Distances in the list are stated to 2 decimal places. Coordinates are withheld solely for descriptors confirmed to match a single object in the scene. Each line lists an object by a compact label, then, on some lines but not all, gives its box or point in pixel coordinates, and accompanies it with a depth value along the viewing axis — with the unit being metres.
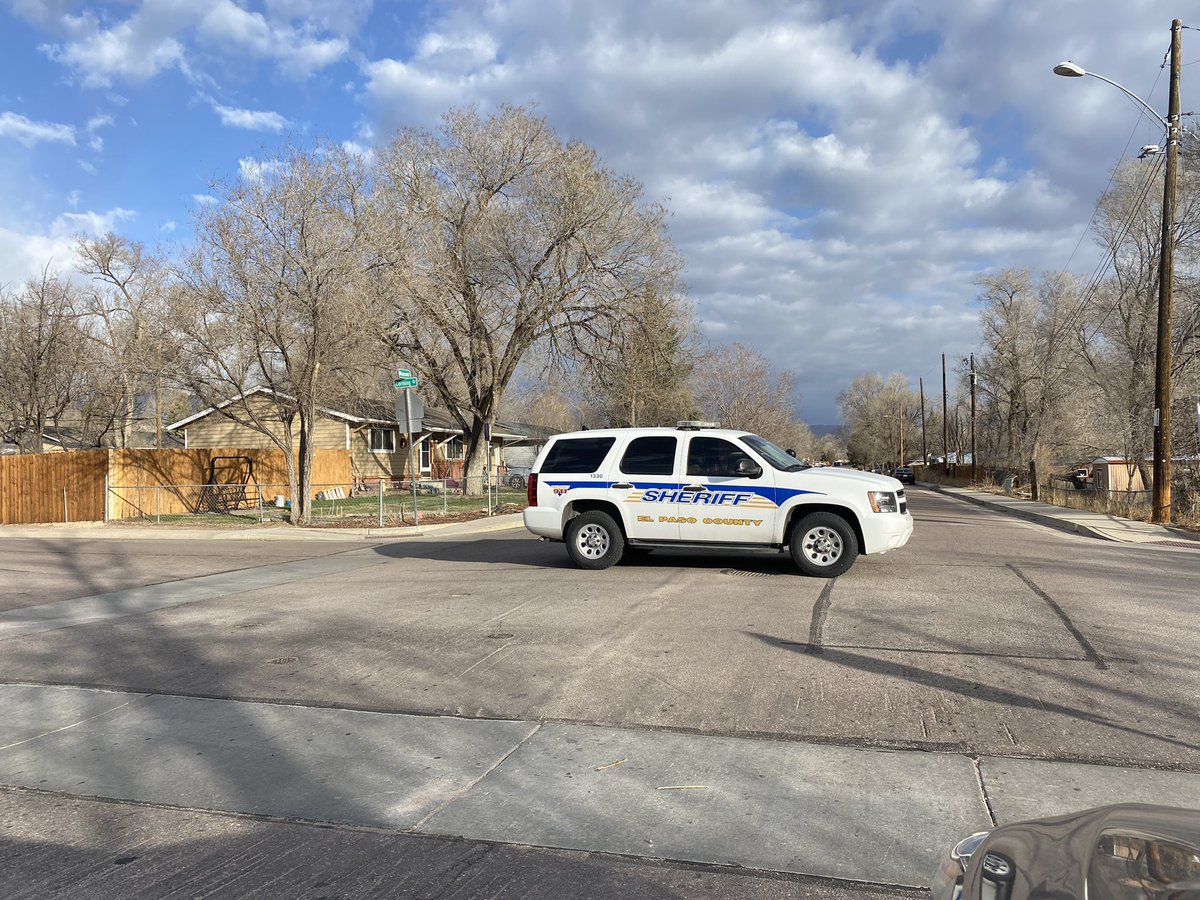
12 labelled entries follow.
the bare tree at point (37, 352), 31.28
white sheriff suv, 10.92
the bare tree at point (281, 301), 20.25
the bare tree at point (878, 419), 116.44
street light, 19.59
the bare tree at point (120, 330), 31.48
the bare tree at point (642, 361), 31.36
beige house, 36.69
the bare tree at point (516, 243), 29.91
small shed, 37.19
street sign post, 20.77
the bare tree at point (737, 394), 59.31
